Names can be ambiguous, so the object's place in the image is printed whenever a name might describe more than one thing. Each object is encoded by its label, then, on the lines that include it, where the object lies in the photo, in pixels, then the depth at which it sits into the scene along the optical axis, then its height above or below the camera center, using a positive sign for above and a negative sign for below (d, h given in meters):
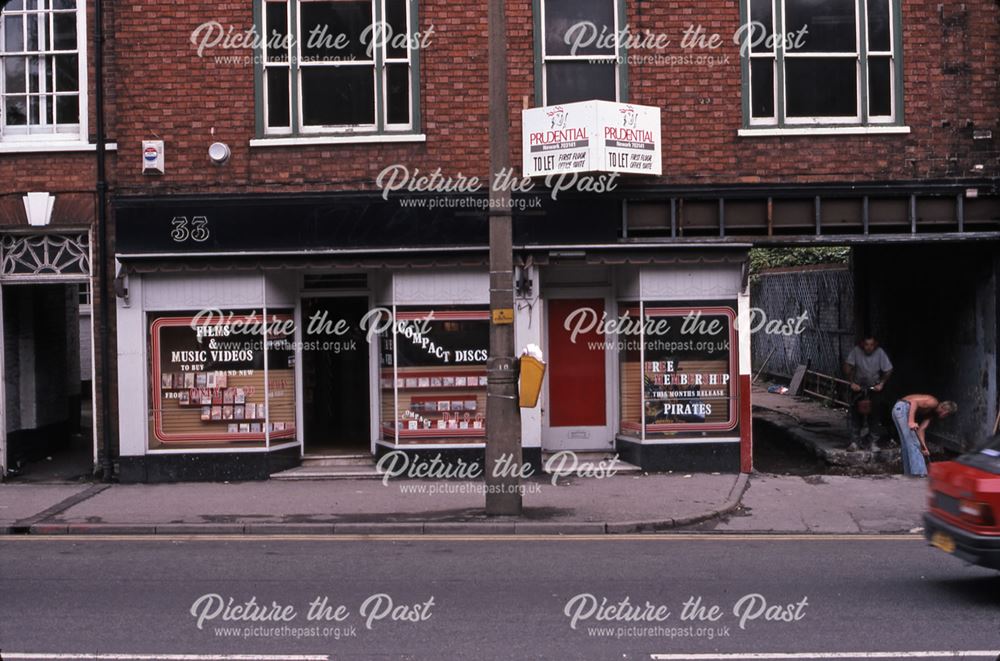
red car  7.82 -1.45
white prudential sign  13.70 +2.33
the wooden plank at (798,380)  23.89 -1.40
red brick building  14.22 +1.86
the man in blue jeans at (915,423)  14.03 -1.42
